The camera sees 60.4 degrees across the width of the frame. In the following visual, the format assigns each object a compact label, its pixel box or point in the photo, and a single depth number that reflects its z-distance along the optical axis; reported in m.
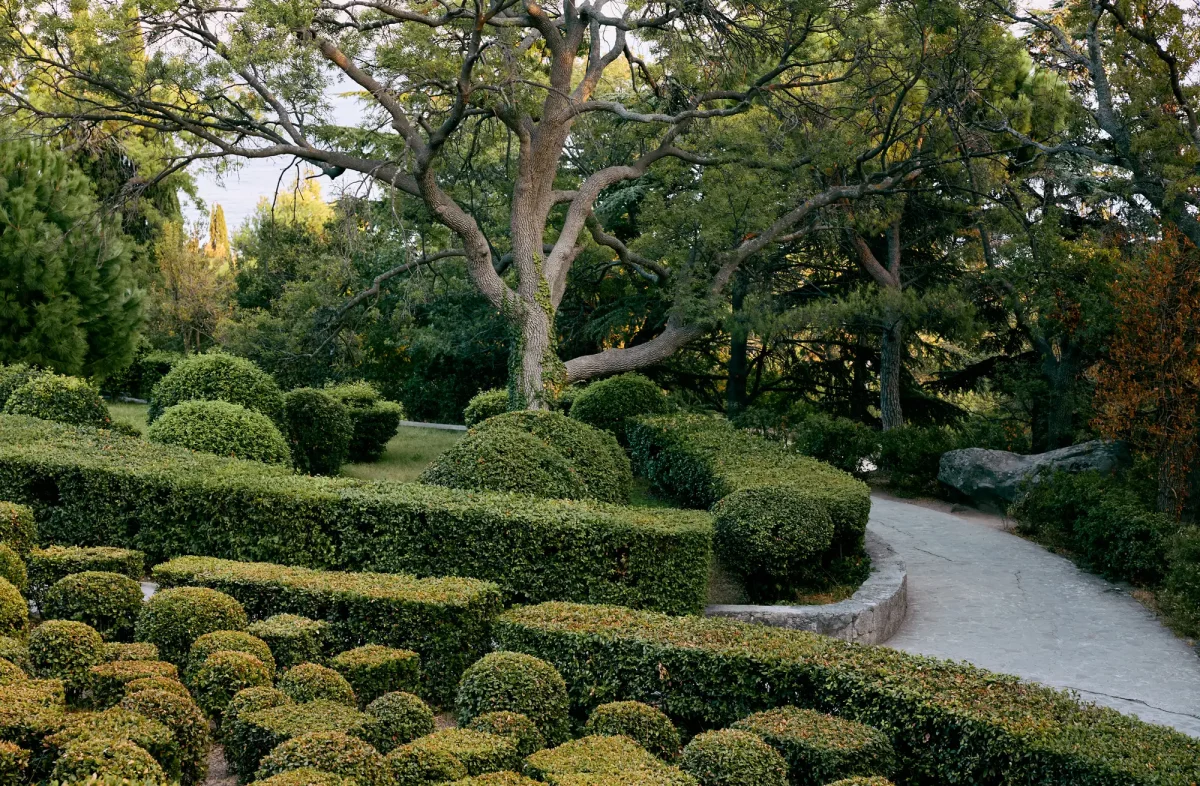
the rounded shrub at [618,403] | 15.86
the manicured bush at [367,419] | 15.47
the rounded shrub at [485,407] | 16.06
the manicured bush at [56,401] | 12.40
